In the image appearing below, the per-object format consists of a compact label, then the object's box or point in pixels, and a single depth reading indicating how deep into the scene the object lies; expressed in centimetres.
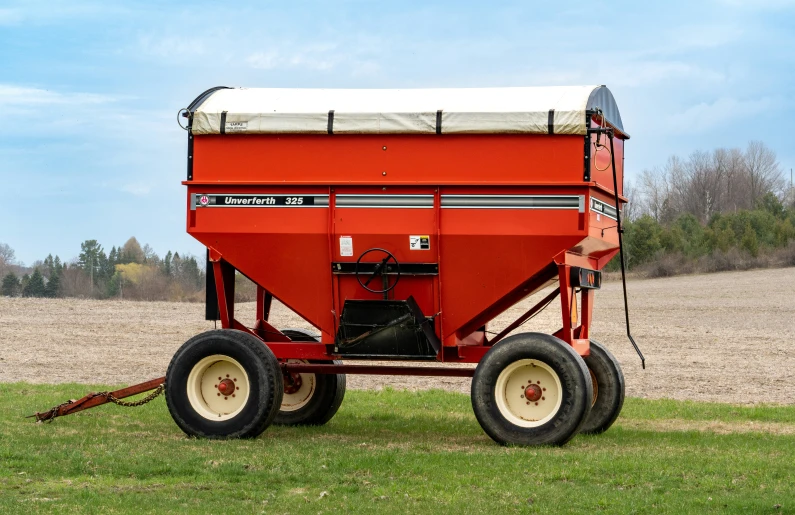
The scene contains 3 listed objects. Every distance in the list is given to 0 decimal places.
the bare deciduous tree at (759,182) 8631
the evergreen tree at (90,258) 6091
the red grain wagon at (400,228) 1157
